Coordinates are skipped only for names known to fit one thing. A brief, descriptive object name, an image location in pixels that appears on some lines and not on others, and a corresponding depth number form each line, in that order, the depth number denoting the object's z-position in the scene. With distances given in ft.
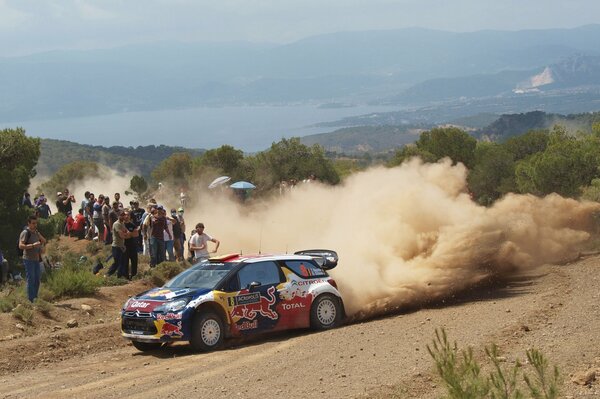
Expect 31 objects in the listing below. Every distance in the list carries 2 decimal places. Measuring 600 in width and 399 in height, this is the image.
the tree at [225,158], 212.43
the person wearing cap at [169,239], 75.98
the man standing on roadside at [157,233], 74.02
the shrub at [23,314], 55.52
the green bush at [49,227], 93.35
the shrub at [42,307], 57.57
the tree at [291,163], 190.96
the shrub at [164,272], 70.69
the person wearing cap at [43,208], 104.58
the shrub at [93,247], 95.87
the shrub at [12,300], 58.23
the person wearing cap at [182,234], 81.71
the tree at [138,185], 222.15
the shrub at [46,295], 61.58
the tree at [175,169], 240.53
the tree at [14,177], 91.61
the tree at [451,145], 207.72
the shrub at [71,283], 63.52
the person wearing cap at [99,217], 97.55
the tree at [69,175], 265.75
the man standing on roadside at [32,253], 58.03
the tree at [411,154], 184.87
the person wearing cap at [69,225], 107.96
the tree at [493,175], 166.81
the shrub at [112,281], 68.49
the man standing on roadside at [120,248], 67.51
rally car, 47.44
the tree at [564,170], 134.51
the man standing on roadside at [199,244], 70.38
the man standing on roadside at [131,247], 68.80
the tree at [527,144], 206.39
